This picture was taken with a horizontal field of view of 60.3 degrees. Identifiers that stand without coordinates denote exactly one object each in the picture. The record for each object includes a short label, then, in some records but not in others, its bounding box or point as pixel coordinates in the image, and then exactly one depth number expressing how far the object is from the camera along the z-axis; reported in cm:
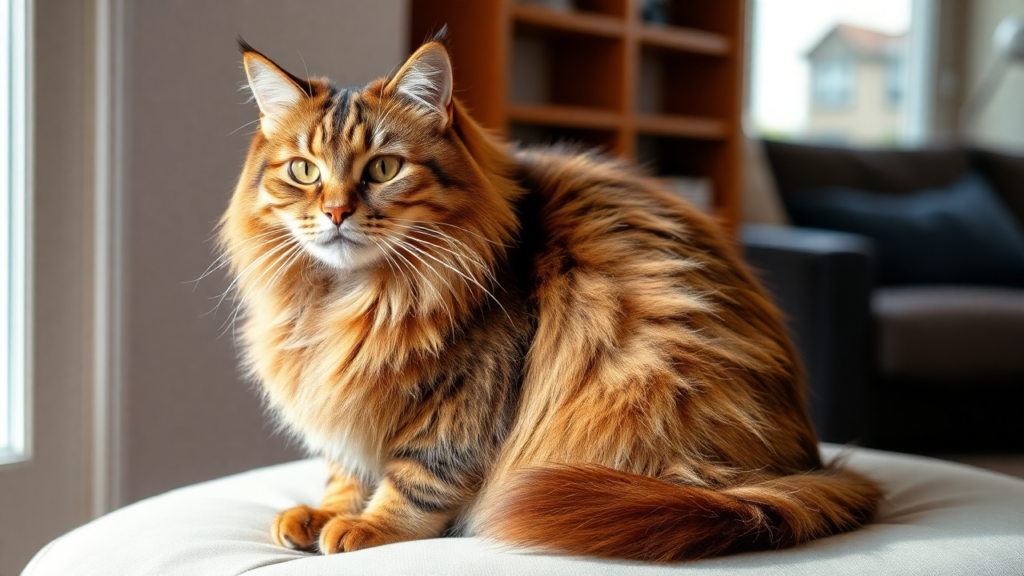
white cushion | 89
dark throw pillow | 296
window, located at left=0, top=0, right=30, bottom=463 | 162
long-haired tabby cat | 100
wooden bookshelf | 237
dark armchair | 241
